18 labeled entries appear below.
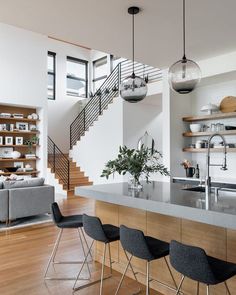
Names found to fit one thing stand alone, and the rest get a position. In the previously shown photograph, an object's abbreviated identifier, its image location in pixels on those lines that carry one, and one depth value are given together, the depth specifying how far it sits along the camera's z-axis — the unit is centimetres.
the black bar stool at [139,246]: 225
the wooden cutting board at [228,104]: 536
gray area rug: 535
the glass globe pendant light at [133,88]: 366
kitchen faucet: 257
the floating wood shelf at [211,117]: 533
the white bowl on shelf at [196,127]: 599
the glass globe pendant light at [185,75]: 299
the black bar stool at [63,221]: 316
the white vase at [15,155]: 891
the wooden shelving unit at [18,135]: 885
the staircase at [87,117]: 907
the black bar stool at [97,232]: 268
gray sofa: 536
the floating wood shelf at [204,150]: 519
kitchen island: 225
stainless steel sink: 353
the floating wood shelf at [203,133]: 523
